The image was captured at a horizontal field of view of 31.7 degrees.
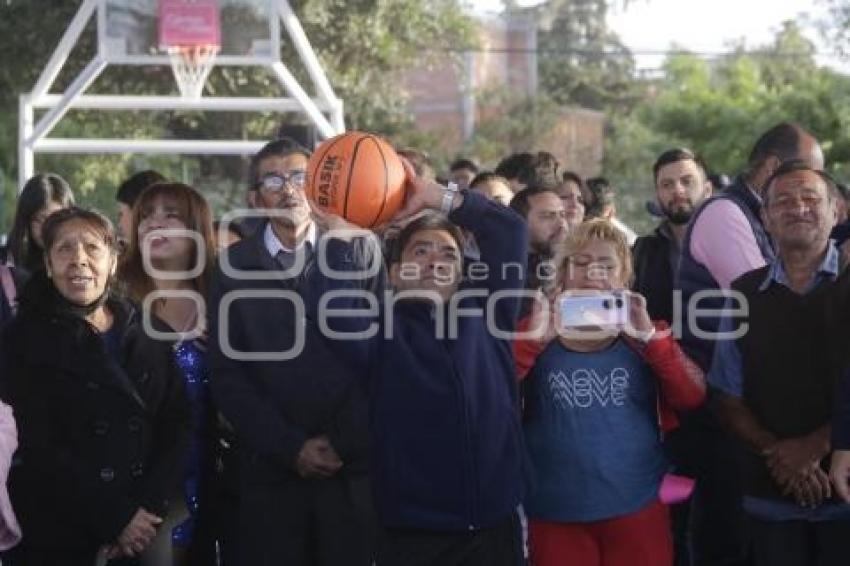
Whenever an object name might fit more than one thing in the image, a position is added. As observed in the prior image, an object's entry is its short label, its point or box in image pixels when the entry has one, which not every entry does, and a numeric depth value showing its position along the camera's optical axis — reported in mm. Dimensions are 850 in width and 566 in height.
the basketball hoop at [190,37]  16703
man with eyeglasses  5684
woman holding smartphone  5711
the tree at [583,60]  57844
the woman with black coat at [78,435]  5719
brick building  46219
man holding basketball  5250
